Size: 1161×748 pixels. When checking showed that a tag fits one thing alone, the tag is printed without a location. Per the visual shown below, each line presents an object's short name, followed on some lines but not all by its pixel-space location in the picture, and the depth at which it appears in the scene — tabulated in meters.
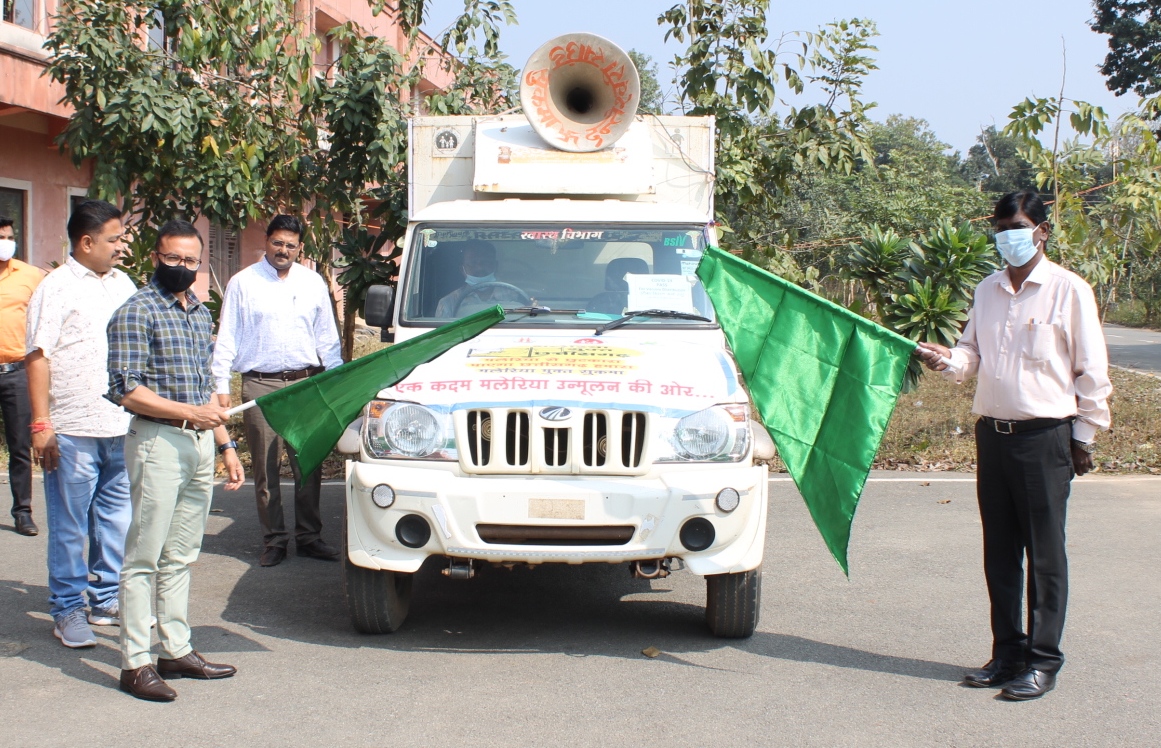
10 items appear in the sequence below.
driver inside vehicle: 6.27
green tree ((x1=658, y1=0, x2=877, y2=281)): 11.24
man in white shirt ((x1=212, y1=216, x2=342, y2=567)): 6.94
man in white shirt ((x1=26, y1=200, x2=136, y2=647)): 5.27
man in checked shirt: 4.54
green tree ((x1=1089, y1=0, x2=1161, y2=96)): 39.81
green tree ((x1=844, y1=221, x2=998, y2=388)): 9.78
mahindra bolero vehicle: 5.00
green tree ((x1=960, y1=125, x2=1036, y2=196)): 57.94
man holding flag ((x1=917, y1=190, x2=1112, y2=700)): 4.73
